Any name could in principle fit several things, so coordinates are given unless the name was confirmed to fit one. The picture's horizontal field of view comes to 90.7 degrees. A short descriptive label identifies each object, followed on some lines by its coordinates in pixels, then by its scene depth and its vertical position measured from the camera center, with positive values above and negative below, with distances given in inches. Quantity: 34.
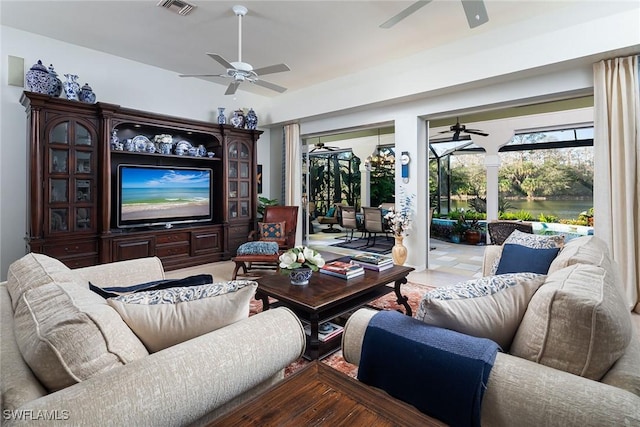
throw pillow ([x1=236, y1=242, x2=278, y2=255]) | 162.2 -17.8
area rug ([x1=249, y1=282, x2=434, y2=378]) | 85.0 -37.0
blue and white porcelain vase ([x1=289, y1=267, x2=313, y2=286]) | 99.3 -19.4
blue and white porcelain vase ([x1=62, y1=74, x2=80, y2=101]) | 153.2 +62.7
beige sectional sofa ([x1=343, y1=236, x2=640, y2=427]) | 31.1 -17.6
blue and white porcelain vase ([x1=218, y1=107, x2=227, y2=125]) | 217.0 +67.3
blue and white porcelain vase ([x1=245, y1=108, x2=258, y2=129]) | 229.0 +69.2
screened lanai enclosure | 431.2 +49.8
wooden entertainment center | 144.3 +16.3
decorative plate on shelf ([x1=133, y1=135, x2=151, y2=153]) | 181.0 +41.9
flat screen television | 176.2 +12.3
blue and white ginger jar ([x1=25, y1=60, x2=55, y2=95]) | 142.6 +62.3
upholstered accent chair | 161.3 -14.8
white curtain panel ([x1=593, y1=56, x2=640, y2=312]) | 126.3 +20.0
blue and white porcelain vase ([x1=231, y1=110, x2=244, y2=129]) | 223.6 +67.7
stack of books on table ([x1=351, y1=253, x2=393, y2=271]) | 118.2 -18.4
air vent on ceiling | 127.7 +86.4
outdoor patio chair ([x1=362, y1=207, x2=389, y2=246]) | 271.3 -6.3
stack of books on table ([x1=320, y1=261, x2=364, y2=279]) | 108.2 -19.6
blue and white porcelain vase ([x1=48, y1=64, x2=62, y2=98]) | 147.2 +61.9
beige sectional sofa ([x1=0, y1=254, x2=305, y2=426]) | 28.5 -16.2
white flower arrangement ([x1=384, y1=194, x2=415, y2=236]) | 189.5 -2.1
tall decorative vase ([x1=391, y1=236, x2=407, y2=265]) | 189.3 -23.1
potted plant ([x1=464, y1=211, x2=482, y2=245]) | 300.7 -15.6
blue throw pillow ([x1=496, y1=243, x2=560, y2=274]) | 80.8 -12.5
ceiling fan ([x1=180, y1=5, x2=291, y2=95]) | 127.6 +60.2
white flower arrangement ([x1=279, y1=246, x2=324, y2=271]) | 94.4 -13.7
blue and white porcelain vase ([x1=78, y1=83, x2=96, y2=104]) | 157.2 +60.5
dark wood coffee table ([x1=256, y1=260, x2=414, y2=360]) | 84.5 -23.5
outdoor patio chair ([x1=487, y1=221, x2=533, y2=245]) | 200.7 -10.6
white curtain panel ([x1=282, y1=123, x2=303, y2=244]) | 249.4 +38.4
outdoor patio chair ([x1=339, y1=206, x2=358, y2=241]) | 300.7 -3.9
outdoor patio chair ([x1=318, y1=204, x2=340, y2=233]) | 386.6 -6.1
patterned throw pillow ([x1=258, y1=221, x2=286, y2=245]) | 193.3 -11.4
